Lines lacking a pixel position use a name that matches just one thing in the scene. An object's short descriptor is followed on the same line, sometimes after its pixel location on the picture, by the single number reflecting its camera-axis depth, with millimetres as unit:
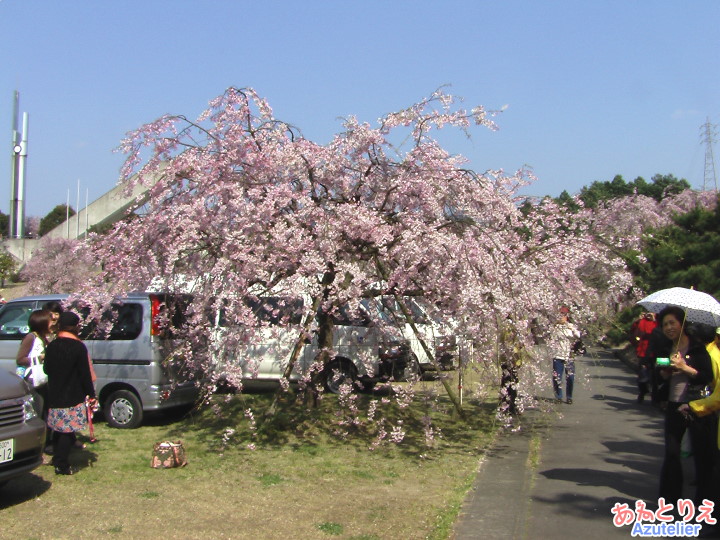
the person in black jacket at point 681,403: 5504
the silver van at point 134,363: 8953
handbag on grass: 7168
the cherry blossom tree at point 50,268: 25031
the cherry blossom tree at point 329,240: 7488
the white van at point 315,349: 7645
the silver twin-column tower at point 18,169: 43219
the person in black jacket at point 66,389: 6781
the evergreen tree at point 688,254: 11602
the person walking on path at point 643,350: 11594
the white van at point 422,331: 7906
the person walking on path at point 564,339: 8273
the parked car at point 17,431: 5660
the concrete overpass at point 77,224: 31986
